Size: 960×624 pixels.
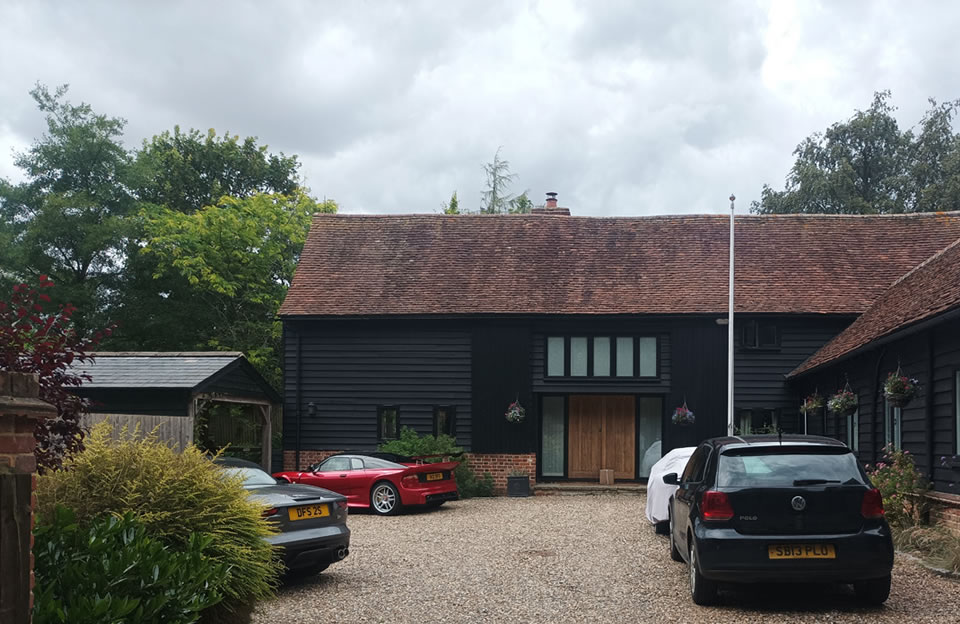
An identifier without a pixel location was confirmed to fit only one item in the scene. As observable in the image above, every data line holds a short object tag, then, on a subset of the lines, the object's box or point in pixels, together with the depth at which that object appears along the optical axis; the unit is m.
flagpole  20.80
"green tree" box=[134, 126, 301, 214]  43.41
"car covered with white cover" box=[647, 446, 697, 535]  13.79
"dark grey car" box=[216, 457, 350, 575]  9.27
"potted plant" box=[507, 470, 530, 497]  22.98
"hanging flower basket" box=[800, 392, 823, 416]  20.11
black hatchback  8.02
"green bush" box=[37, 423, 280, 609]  7.26
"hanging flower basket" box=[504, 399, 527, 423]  23.70
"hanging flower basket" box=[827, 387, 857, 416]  17.11
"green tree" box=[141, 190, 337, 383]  36.44
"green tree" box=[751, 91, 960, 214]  43.09
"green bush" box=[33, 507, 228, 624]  4.58
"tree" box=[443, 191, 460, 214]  43.59
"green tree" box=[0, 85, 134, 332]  35.25
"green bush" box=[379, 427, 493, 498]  22.12
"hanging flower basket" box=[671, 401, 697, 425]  23.30
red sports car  17.98
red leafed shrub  5.66
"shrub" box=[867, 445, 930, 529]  13.45
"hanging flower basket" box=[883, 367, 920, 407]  13.84
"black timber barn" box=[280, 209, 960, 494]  23.72
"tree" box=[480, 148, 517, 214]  46.09
